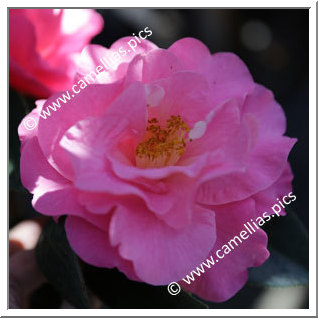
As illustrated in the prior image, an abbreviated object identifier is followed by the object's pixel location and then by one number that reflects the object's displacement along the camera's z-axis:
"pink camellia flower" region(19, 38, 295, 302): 0.27
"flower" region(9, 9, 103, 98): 0.32
